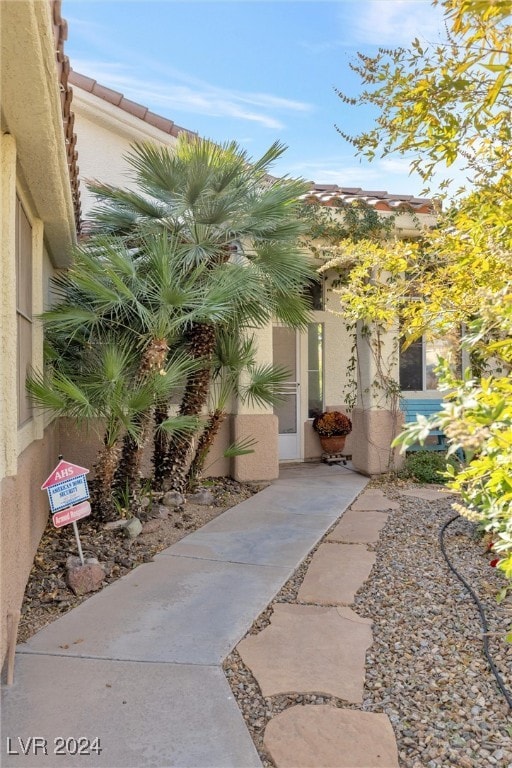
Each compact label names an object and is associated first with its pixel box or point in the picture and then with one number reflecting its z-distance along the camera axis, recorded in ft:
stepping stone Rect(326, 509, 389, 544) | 18.66
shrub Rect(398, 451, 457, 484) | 27.33
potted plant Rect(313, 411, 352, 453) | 32.70
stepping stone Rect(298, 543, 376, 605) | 13.88
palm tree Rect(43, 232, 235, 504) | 17.95
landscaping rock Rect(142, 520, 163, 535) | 18.88
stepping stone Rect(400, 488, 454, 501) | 23.94
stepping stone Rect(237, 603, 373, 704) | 9.90
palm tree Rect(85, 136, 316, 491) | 20.20
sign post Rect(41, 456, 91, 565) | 13.91
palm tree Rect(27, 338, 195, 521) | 16.69
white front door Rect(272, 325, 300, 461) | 33.22
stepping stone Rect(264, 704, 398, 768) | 7.99
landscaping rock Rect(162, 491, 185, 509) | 21.53
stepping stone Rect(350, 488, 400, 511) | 22.72
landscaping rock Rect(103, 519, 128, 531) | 18.61
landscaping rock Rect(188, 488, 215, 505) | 22.75
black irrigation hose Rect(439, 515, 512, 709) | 9.85
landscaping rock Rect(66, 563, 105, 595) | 14.10
